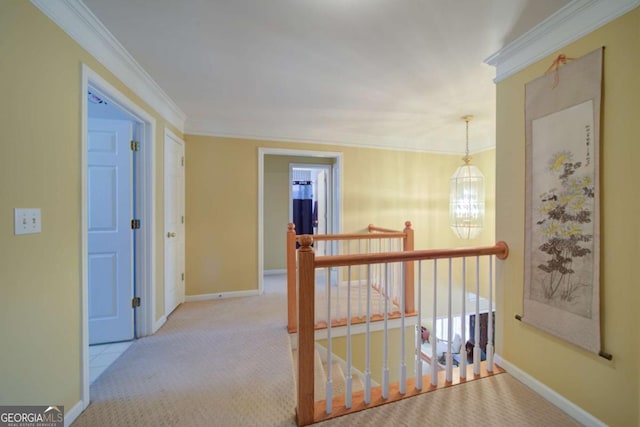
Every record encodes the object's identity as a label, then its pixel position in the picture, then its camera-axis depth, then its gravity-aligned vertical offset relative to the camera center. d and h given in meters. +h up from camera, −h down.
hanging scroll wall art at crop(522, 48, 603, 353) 1.29 +0.07
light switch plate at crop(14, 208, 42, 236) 1.05 -0.05
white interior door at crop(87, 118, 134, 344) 2.07 -0.17
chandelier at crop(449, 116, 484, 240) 3.20 +0.16
